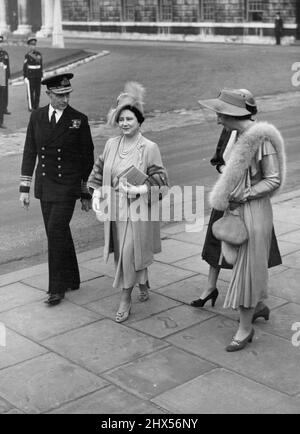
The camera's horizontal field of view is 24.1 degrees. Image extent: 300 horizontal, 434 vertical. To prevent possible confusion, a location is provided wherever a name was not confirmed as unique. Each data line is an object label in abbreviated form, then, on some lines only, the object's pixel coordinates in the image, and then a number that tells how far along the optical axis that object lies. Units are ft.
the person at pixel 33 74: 61.52
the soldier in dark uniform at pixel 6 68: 58.39
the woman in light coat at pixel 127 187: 17.84
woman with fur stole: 15.74
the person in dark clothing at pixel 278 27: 127.75
